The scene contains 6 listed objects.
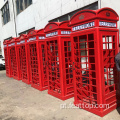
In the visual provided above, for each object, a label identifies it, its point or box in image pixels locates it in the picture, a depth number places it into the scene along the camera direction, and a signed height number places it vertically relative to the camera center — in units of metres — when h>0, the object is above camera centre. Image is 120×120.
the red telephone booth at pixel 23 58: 7.56 -0.28
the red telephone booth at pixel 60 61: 4.92 -0.35
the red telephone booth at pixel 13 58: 9.21 -0.30
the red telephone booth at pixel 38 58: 6.26 -0.24
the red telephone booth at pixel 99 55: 3.57 -0.11
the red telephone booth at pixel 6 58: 10.68 -0.33
